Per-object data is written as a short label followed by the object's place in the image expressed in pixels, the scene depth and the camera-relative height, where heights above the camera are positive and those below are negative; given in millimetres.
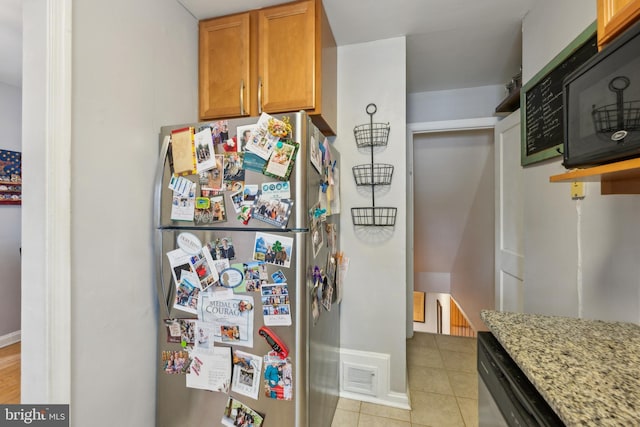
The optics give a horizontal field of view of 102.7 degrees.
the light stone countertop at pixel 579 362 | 496 -376
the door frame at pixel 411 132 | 2334 +806
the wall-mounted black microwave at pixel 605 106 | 553 +267
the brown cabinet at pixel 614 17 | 595 +488
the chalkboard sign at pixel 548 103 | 1139 +636
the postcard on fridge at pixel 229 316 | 1110 -441
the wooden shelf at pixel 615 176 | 573 +108
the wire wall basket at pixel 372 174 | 1760 +298
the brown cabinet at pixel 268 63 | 1425 +900
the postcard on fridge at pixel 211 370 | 1143 -697
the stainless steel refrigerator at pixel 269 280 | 1067 -322
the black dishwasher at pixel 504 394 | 608 -489
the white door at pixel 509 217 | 1865 -12
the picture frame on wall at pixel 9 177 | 2504 +403
